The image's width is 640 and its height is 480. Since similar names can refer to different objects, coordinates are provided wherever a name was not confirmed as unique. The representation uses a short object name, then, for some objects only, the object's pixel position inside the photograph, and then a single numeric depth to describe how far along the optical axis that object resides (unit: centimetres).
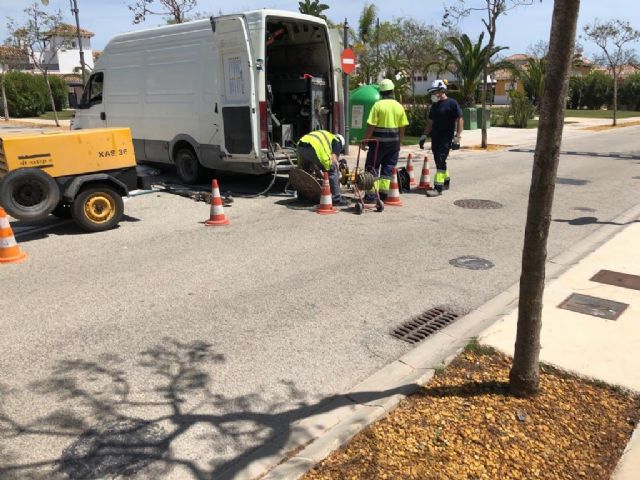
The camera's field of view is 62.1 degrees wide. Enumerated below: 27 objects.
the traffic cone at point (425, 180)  1055
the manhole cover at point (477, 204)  909
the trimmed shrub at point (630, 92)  5066
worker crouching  846
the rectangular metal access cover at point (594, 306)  459
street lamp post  2377
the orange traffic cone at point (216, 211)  787
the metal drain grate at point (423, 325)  433
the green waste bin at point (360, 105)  1777
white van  896
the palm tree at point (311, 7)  2312
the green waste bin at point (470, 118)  2590
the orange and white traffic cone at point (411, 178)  1054
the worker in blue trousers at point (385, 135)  864
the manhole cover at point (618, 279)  531
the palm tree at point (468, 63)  2306
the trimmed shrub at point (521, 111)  2862
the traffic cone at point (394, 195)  913
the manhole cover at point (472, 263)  601
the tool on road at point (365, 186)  857
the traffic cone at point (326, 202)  847
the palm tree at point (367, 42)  2695
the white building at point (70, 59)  7450
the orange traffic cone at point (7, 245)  611
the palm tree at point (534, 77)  3428
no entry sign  1135
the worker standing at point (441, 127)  978
